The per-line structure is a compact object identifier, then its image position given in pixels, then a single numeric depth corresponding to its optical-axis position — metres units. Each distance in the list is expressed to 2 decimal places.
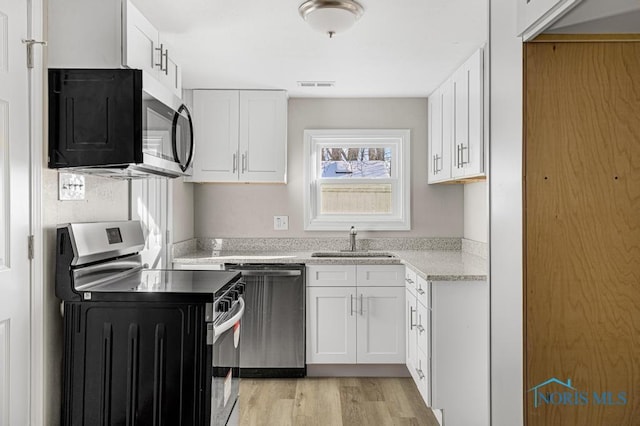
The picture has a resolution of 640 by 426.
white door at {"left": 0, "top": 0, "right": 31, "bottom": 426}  1.76
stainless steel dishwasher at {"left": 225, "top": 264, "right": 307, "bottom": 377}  3.67
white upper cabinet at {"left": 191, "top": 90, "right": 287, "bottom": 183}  4.01
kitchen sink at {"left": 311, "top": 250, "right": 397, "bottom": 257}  4.11
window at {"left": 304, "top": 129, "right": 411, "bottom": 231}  4.32
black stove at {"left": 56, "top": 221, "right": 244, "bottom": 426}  1.99
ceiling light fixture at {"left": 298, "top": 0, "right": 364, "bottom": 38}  2.25
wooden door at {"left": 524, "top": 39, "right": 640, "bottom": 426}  0.99
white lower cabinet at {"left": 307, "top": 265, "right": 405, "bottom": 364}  3.69
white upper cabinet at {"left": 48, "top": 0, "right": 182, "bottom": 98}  2.01
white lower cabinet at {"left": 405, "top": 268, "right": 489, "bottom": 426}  2.81
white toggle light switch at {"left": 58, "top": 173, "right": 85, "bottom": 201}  2.07
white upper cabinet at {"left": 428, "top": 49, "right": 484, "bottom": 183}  2.85
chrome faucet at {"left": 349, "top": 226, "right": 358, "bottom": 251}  4.18
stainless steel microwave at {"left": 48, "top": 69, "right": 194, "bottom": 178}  1.99
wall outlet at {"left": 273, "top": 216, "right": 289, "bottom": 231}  4.35
